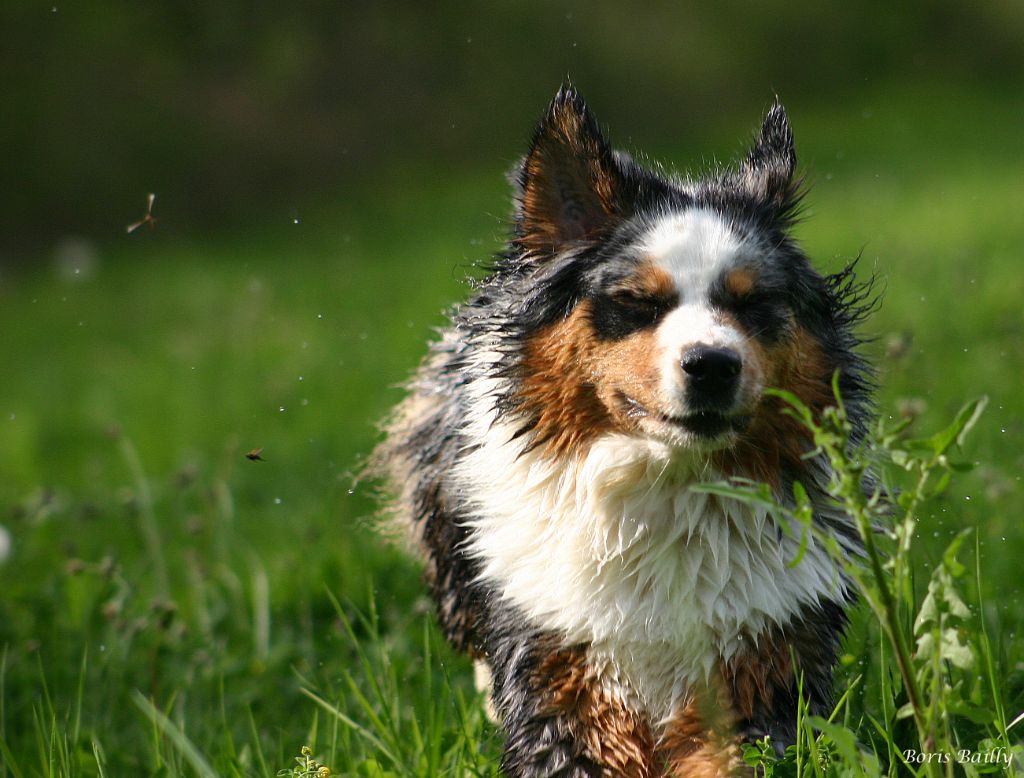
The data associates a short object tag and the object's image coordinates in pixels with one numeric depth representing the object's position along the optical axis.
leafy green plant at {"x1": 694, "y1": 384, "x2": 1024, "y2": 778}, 4.49
